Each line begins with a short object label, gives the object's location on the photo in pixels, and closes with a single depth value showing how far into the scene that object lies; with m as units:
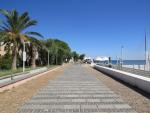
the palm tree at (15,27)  16.46
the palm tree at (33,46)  18.58
